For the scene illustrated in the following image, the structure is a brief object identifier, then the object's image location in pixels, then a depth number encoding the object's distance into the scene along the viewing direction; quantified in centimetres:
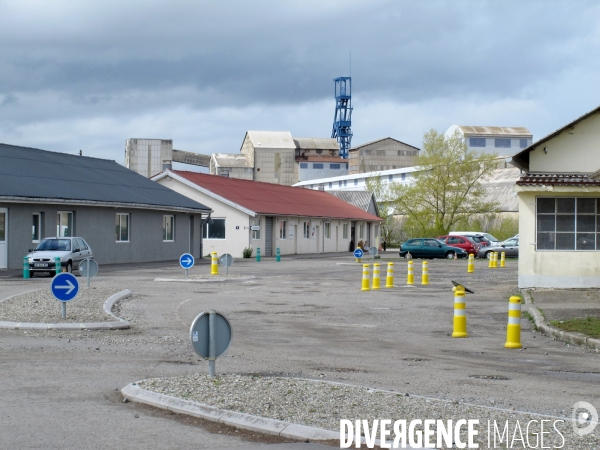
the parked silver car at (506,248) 5659
